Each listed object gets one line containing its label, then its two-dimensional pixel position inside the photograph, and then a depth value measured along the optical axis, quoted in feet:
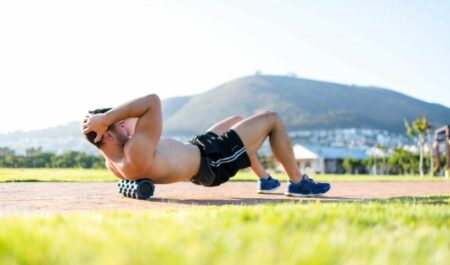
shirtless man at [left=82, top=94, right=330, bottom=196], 14.66
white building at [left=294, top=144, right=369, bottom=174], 318.65
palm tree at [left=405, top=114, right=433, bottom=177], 133.69
